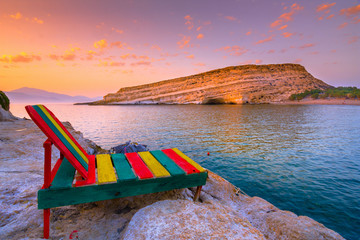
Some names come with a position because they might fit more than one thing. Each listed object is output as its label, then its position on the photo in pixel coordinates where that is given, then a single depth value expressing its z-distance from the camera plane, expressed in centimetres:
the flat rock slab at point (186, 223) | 259
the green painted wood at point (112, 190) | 275
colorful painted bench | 277
